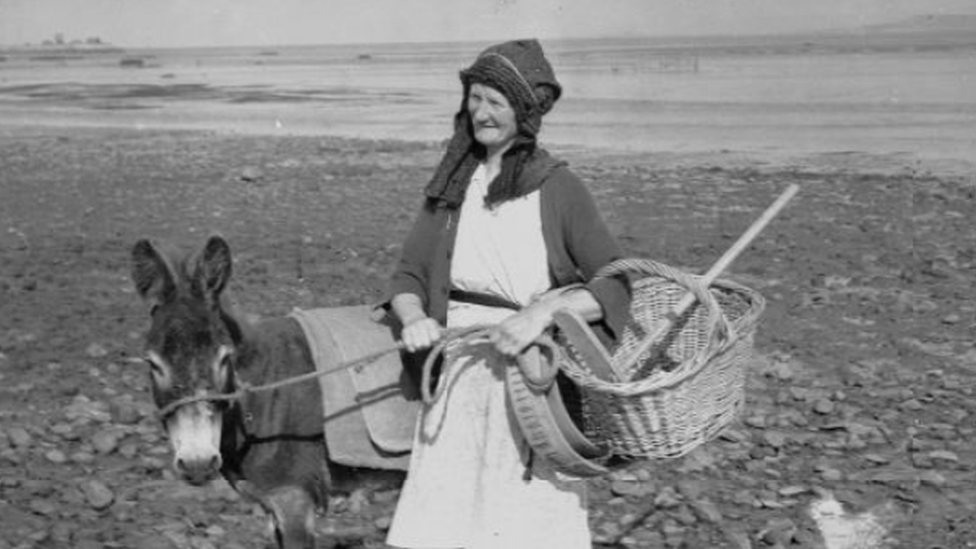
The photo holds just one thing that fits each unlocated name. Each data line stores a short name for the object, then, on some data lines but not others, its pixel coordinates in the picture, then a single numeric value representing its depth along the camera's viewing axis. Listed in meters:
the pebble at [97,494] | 6.44
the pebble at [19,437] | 7.23
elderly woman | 4.23
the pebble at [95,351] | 8.97
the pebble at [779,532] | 6.09
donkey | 4.26
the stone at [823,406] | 7.89
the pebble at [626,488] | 6.72
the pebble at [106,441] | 7.20
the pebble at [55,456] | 7.03
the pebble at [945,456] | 7.12
